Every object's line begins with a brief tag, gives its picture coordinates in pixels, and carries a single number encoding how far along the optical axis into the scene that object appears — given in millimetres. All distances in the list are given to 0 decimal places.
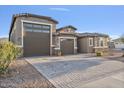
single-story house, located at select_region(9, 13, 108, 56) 9161
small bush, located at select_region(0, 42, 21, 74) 3854
